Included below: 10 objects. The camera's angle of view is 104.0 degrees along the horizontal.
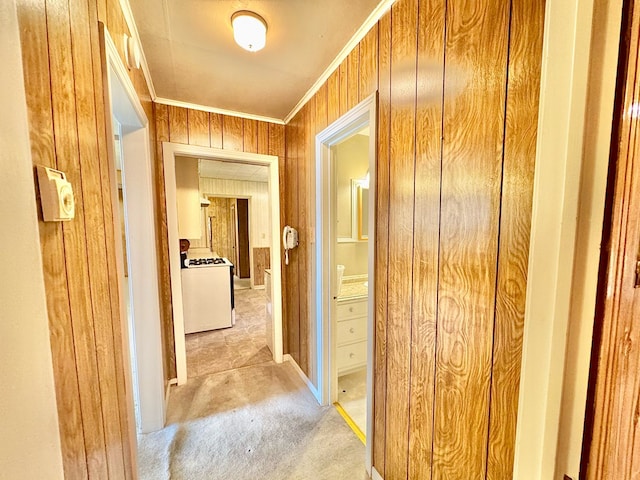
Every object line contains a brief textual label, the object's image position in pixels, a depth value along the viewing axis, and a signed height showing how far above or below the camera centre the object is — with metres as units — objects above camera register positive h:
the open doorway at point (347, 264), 1.45 -0.38
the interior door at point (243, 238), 6.64 -0.41
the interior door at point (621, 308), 0.45 -0.17
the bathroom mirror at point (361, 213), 2.88 +0.11
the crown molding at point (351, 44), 1.19 +1.03
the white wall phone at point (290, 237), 2.35 -0.14
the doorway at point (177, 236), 2.15 -0.06
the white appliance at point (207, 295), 3.35 -1.00
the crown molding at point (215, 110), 2.12 +1.03
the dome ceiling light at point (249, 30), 1.24 +0.99
